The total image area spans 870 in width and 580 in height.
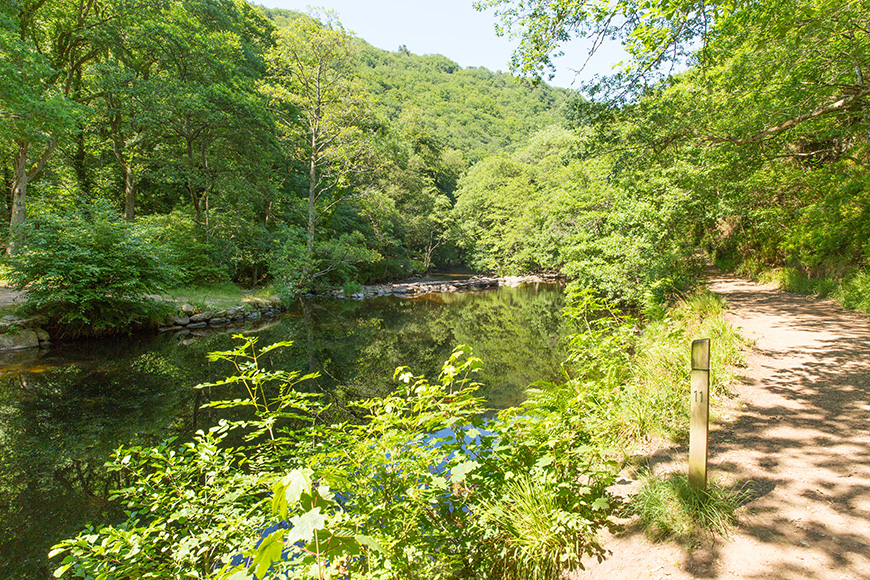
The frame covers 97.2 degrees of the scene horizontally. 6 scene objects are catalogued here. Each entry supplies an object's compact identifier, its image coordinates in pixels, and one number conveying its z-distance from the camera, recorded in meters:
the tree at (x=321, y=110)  16.00
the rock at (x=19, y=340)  7.88
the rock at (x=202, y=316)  11.42
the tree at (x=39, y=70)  9.32
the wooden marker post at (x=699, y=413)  2.09
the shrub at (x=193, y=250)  13.51
